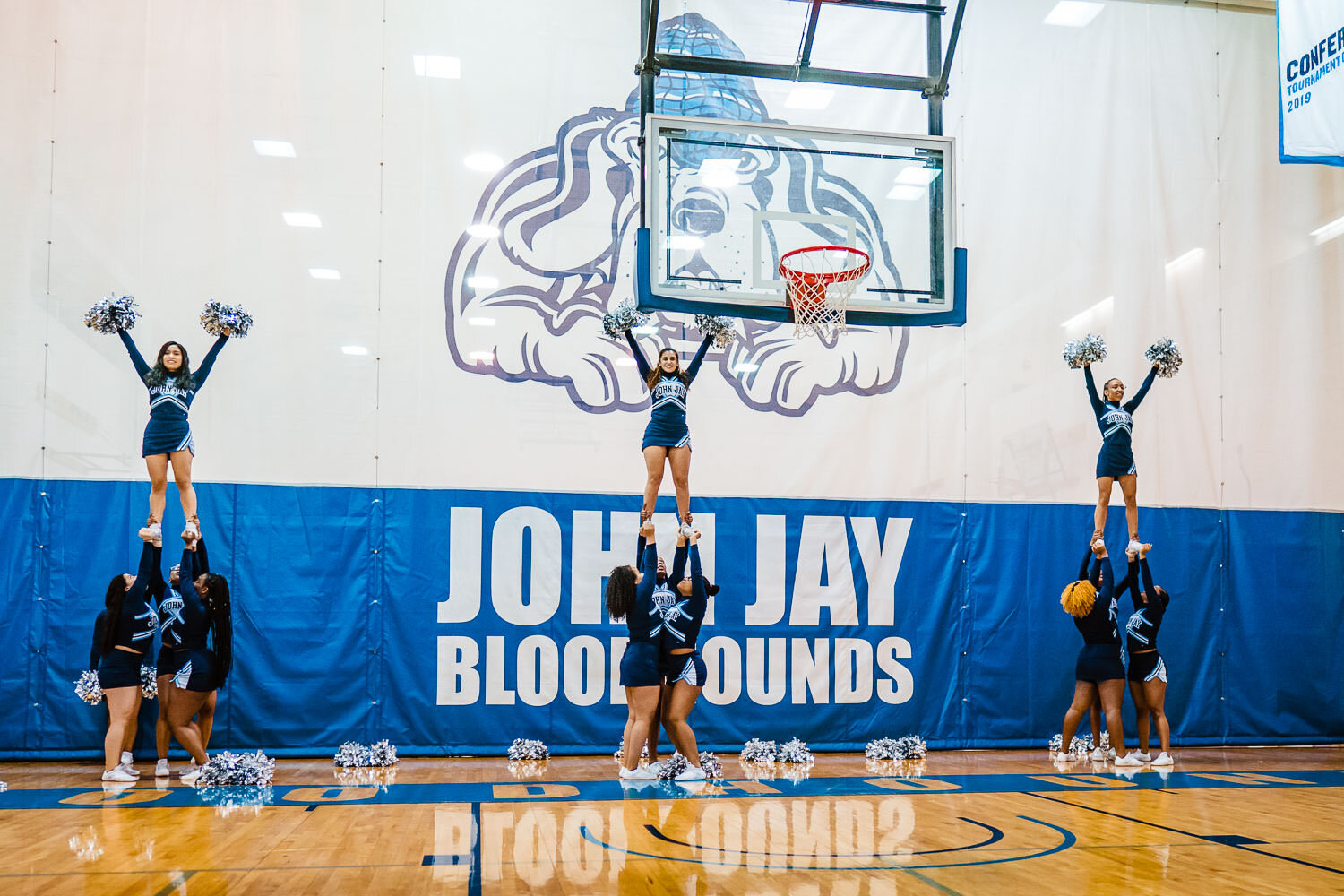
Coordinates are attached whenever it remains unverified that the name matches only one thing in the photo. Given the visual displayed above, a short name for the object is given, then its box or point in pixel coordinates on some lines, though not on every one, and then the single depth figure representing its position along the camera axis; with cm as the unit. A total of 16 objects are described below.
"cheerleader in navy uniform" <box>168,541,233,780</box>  847
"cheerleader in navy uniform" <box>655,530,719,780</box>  845
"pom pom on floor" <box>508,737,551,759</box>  971
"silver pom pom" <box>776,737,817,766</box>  987
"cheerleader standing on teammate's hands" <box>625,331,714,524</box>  892
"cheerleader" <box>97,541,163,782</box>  835
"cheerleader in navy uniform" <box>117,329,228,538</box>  857
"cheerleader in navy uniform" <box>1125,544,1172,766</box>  962
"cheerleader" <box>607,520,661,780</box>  836
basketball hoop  786
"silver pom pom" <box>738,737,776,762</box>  991
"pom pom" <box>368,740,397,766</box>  943
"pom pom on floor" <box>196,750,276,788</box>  831
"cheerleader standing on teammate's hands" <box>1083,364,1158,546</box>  996
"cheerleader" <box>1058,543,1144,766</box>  947
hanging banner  821
